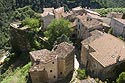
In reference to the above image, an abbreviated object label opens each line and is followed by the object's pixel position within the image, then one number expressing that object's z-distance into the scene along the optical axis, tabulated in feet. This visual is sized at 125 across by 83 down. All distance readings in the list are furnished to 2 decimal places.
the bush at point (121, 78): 56.55
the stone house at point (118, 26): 78.65
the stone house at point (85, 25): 81.70
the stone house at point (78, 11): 100.41
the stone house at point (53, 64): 64.25
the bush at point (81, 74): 64.34
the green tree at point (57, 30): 85.84
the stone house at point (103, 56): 61.21
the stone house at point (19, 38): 90.94
